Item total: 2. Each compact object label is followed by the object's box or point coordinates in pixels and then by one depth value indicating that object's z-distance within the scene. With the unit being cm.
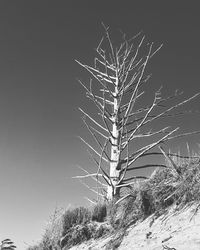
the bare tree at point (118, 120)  994
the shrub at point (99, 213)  697
